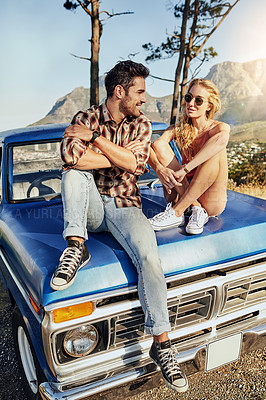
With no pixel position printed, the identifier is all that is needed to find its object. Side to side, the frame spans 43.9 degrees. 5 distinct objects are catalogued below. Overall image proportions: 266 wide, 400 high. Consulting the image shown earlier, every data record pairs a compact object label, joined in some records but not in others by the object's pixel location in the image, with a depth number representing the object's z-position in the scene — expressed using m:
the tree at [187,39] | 12.39
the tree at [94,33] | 9.06
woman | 2.56
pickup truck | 1.75
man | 1.82
